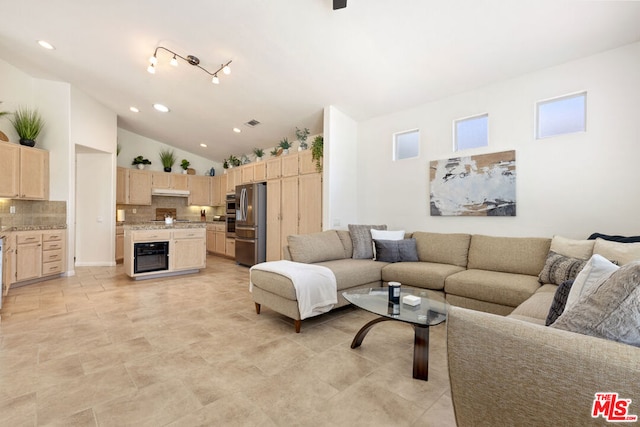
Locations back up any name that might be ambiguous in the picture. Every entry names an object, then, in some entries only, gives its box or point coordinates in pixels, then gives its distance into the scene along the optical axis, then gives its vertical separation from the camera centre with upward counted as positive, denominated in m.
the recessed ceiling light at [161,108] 5.47 +2.07
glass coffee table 1.95 -0.74
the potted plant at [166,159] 7.47 +1.45
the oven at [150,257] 4.67 -0.71
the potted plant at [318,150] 4.77 +1.08
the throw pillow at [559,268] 2.55 -0.50
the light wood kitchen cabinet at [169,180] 7.20 +0.89
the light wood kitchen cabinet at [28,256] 4.30 -0.63
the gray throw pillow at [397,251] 3.88 -0.50
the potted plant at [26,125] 4.70 +1.48
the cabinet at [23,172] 4.36 +0.69
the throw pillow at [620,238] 2.58 -0.23
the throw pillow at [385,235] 4.11 -0.30
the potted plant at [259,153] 6.35 +1.37
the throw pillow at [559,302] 1.45 -0.46
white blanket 2.74 -0.71
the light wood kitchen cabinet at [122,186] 6.63 +0.67
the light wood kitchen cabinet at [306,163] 5.00 +0.92
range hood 7.19 +0.58
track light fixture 3.74 +2.07
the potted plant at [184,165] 7.69 +1.35
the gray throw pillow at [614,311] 0.89 -0.32
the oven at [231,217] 6.74 -0.06
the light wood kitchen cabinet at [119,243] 6.39 -0.64
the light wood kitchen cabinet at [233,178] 6.86 +0.89
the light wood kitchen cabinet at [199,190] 7.82 +0.68
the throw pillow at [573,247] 2.65 -0.32
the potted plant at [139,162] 7.04 +1.30
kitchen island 4.66 -0.59
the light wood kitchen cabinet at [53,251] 4.70 -0.62
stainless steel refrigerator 5.88 -0.18
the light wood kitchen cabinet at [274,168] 5.63 +0.93
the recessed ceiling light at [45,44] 3.89 +2.36
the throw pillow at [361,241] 4.04 -0.39
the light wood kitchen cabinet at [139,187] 6.84 +0.67
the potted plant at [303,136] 5.27 +1.46
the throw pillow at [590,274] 1.27 -0.28
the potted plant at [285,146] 5.58 +1.35
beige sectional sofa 2.79 -0.65
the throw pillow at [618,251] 2.32 -0.31
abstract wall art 3.54 +0.38
